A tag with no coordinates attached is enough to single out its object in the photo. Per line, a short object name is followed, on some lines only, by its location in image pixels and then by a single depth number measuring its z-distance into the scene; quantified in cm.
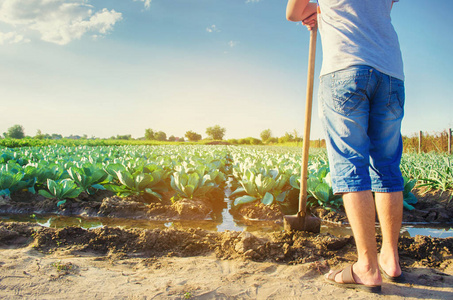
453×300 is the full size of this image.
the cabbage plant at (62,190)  362
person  154
